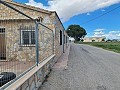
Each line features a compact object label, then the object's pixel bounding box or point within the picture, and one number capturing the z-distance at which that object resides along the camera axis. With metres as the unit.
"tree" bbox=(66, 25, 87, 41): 45.15
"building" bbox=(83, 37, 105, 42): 69.45
